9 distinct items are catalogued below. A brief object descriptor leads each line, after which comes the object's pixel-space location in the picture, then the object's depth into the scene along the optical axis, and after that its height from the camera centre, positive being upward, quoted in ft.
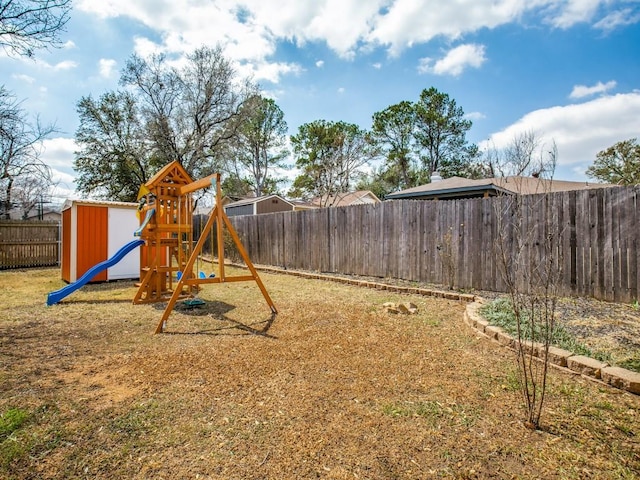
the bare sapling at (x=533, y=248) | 7.16 -0.45
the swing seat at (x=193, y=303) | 17.71 -3.29
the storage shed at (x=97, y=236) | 26.35 +0.66
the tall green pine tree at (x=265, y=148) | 97.35 +29.25
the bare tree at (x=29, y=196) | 53.26 +8.65
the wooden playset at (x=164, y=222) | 19.77 +1.41
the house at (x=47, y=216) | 59.04 +7.75
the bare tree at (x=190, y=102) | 58.95 +26.85
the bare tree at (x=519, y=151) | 18.20 +6.26
